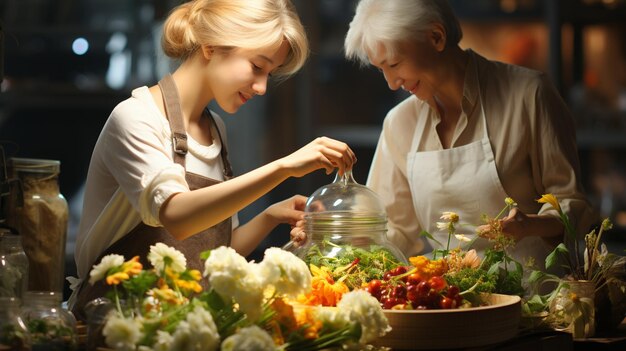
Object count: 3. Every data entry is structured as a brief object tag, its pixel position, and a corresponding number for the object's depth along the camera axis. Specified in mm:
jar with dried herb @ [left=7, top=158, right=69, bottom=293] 2449
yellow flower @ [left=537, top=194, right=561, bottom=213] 2264
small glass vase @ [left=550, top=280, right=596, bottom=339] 2219
